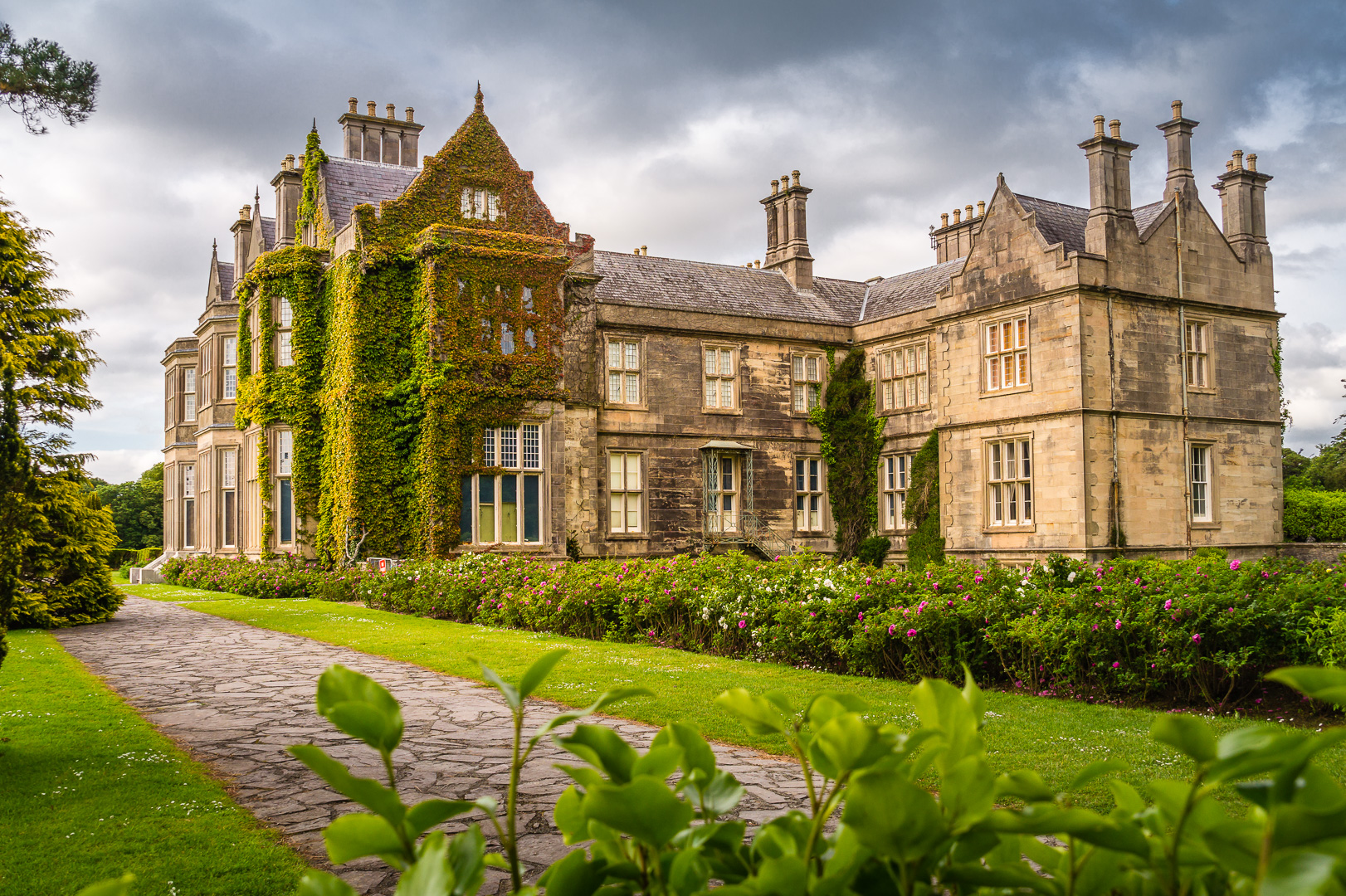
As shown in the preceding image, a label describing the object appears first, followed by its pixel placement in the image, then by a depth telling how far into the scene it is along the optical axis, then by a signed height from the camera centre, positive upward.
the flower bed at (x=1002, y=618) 8.15 -1.14
